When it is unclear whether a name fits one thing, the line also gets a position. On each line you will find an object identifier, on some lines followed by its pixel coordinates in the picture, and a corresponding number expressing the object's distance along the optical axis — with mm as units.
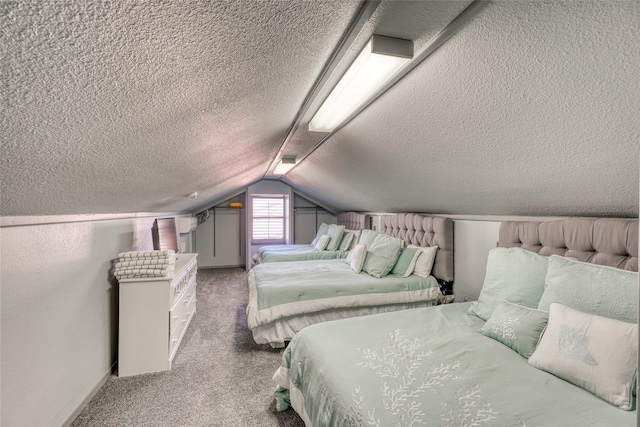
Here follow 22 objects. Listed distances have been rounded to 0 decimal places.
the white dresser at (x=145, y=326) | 2297
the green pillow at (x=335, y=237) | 4965
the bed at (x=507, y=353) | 1111
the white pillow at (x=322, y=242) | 4996
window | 6652
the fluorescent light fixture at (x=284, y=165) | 3399
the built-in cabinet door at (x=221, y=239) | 6402
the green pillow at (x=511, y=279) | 1757
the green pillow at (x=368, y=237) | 3762
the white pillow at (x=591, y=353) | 1130
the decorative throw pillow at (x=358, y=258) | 3369
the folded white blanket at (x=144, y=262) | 2332
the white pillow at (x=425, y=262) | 3096
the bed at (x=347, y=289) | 2754
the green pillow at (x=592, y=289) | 1302
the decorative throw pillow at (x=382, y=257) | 3188
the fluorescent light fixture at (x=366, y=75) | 1036
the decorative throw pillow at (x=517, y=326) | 1482
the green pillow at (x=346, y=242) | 4809
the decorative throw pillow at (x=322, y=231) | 5551
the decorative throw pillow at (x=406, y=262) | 3148
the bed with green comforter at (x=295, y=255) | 4559
